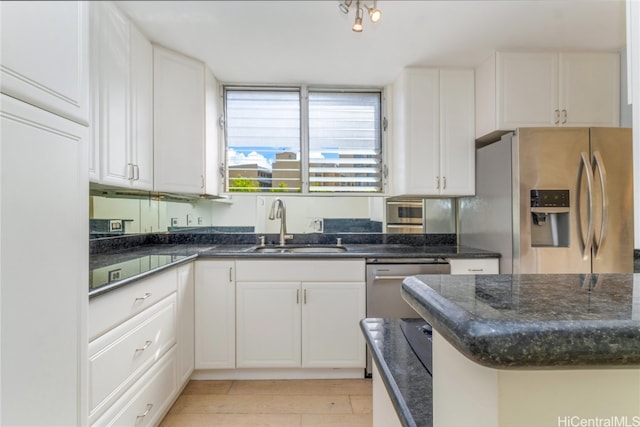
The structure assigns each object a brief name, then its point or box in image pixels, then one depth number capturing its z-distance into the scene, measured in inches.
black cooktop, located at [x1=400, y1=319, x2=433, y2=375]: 23.5
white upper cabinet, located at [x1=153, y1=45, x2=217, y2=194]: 59.7
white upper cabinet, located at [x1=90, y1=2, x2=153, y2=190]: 40.3
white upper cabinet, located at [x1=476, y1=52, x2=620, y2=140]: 66.6
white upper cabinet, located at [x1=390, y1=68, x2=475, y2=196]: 73.0
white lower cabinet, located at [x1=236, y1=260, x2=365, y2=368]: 65.6
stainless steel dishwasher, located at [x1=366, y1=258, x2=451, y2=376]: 65.1
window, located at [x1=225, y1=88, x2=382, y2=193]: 79.7
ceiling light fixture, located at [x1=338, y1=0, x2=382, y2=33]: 48.0
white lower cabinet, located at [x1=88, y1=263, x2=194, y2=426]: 35.4
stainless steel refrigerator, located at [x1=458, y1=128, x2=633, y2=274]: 59.3
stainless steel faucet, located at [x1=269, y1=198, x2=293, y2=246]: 81.0
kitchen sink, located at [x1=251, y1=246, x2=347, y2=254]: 78.5
